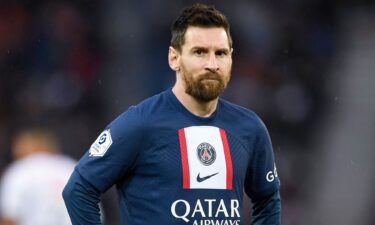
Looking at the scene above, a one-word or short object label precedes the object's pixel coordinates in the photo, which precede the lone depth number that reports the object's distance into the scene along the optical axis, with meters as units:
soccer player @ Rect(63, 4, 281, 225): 9.12
